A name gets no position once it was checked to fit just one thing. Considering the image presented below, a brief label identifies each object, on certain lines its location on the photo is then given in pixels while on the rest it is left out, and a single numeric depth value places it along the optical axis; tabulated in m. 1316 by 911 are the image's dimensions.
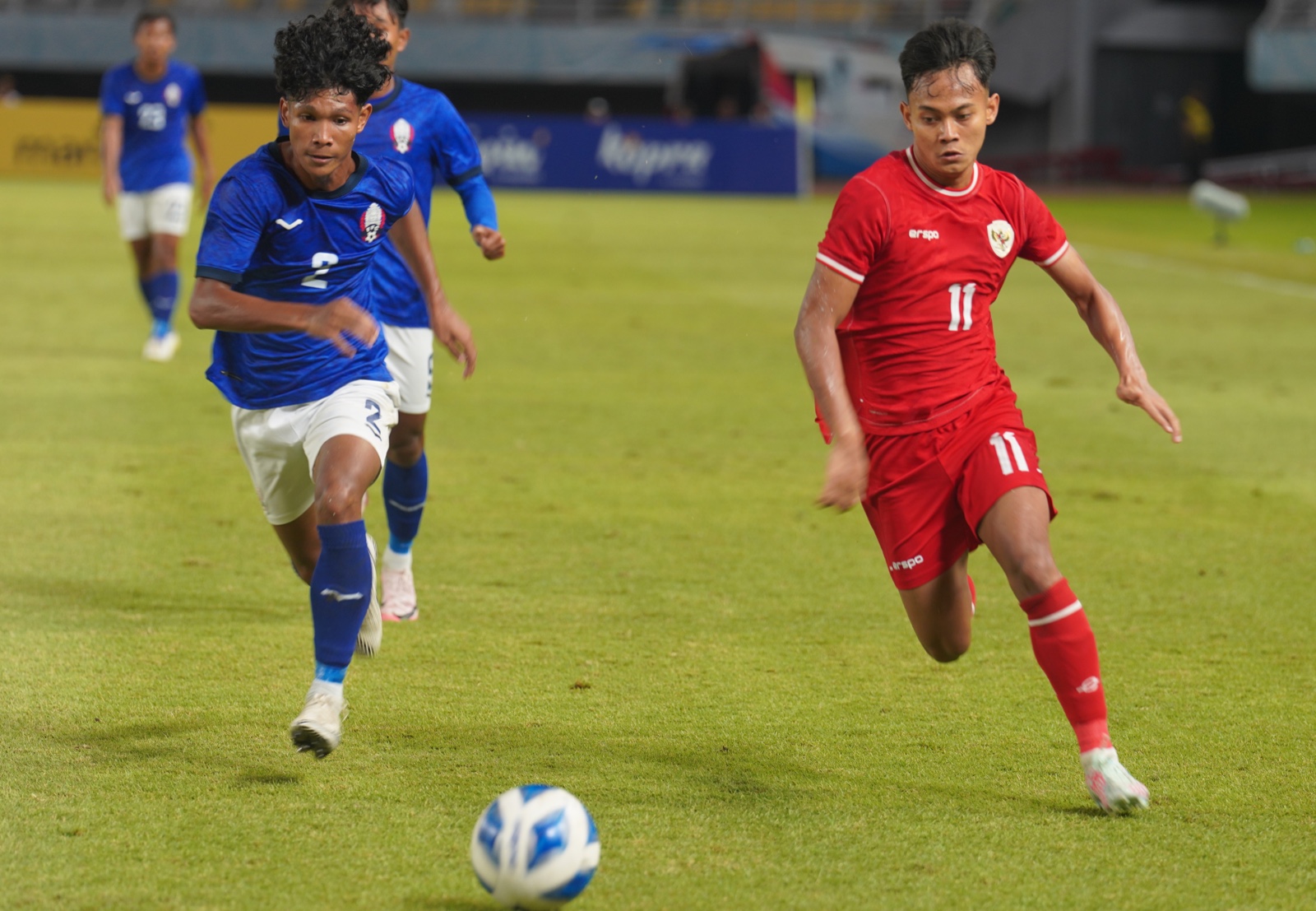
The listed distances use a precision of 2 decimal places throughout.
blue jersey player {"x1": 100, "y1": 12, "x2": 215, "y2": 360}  24.45
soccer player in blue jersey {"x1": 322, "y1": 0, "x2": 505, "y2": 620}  12.02
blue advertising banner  71.00
